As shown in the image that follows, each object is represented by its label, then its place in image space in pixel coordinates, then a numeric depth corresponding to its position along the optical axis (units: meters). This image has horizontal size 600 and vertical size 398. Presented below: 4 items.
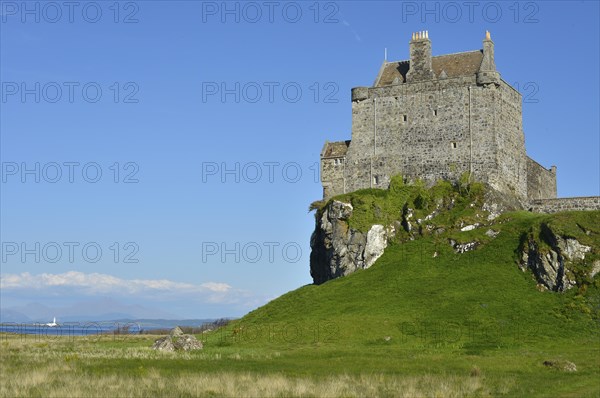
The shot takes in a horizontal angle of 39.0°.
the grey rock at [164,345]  63.14
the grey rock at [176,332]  77.75
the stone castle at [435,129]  85.38
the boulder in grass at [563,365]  46.64
